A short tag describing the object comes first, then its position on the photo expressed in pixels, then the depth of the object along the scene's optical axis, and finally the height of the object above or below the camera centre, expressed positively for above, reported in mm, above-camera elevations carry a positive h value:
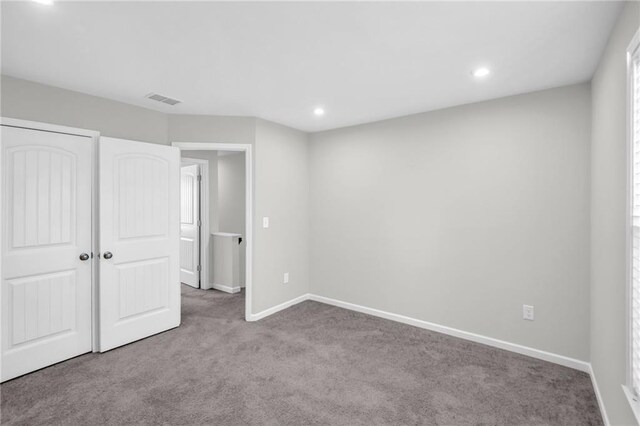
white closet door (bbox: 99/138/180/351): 3002 -285
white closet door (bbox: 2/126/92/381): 2506 -307
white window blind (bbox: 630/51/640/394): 1447 -50
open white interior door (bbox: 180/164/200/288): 5082 -209
